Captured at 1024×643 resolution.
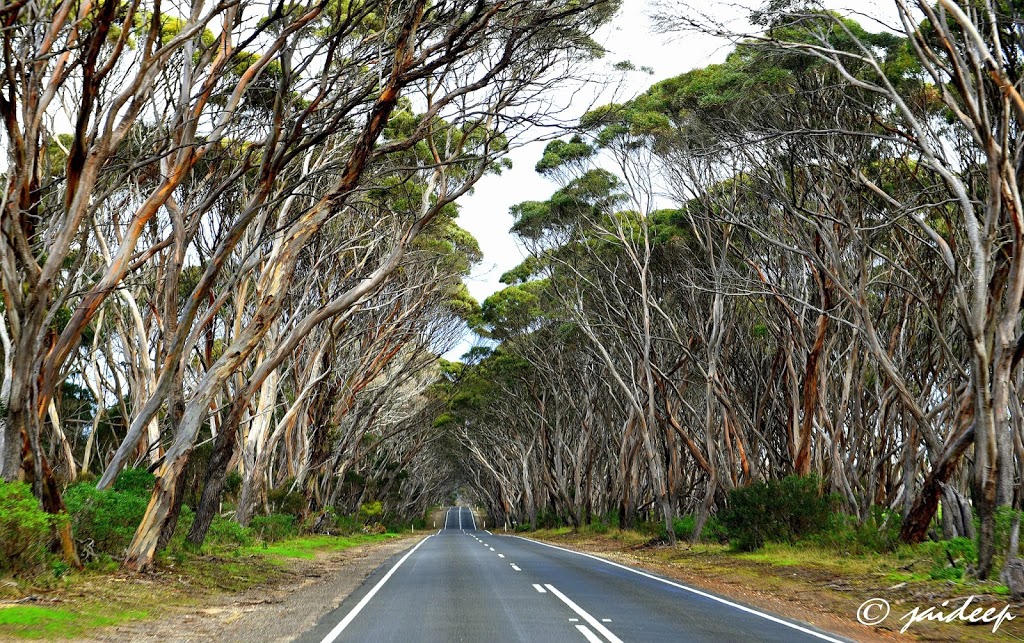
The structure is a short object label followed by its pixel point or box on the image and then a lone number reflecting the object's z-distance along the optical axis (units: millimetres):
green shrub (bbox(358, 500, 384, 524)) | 48019
